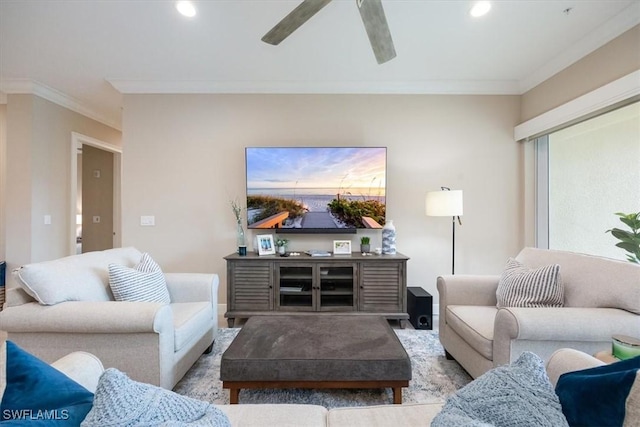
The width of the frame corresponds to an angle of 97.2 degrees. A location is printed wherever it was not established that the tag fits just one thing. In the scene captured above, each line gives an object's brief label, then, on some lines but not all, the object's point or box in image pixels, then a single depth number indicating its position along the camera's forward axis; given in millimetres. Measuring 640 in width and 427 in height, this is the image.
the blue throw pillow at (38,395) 587
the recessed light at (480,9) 2059
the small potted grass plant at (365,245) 3102
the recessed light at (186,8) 2055
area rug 1703
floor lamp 2736
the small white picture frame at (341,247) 3113
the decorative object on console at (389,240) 3023
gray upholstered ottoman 1479
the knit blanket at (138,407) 575
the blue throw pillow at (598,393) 589
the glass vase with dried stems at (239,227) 3114
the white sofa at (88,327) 1533
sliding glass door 2260
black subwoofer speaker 2773
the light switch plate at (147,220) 3287
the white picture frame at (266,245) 3027
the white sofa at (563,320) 1415
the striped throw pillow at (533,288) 1760
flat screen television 3166
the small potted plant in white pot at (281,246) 3048
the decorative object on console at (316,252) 2979
